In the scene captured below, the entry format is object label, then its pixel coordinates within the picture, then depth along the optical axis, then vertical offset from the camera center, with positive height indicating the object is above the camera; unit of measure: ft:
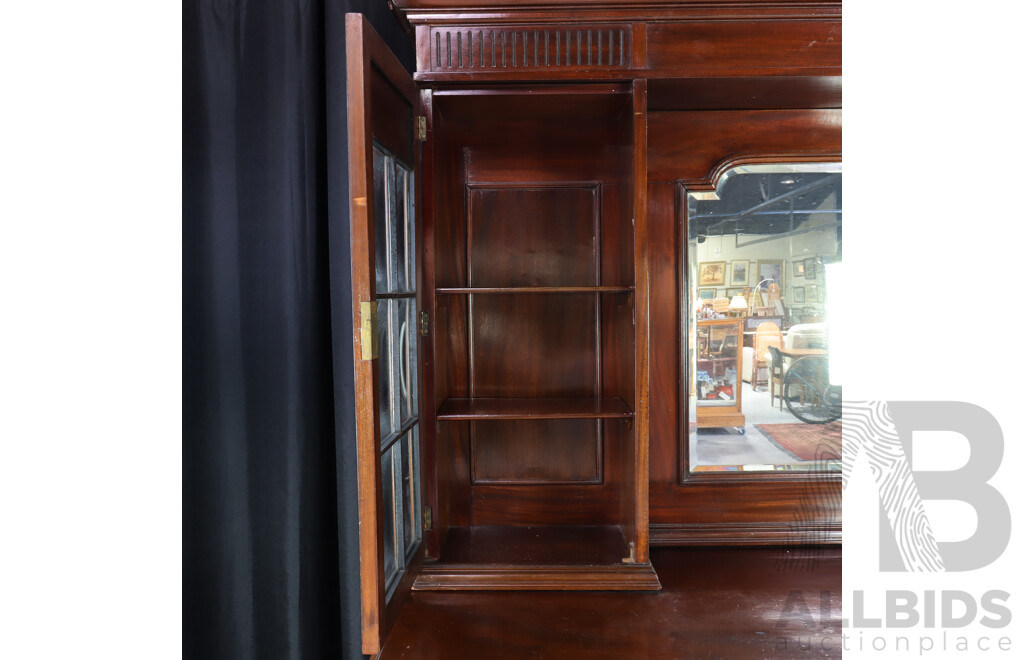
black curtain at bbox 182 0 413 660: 5.81 +0.09
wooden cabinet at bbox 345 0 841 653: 5.38 +0.65
